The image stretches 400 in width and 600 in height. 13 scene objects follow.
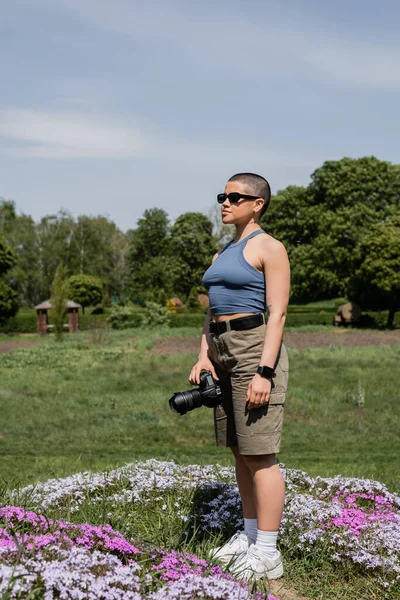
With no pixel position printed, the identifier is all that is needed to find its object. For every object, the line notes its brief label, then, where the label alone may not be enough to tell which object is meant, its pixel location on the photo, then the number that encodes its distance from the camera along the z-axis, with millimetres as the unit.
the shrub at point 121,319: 28641
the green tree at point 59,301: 22672
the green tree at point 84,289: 44719
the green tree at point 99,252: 55500
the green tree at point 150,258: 50594
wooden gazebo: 28203
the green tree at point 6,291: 29891
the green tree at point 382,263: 26844
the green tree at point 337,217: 36619
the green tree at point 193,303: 36019
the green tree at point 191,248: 48500
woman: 3365
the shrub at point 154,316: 28297
